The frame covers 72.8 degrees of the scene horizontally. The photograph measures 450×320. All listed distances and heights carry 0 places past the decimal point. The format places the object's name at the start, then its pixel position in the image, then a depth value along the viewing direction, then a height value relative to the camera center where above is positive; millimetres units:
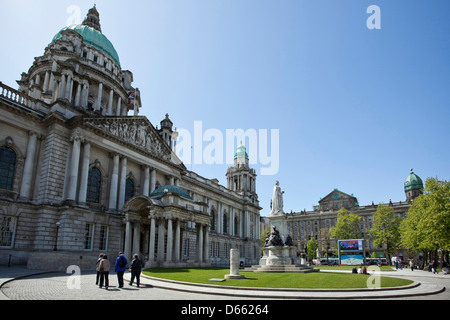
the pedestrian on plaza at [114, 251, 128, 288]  14742 -1582
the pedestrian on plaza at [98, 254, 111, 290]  14469 -1631
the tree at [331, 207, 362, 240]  73875 +1432
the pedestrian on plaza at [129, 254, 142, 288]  15227 -1664
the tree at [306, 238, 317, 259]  91000 -3891
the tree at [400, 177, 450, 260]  38375 +2239
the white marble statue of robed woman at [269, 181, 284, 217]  28858 +3082
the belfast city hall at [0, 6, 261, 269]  28312 +5947
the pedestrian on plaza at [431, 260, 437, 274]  34462 -3588
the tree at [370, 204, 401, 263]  64688 +1500
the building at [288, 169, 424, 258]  95175 +6054
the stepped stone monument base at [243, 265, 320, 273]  24600 -2729
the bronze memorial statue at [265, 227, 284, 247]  26859 -552
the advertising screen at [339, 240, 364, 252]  57812 -2015
